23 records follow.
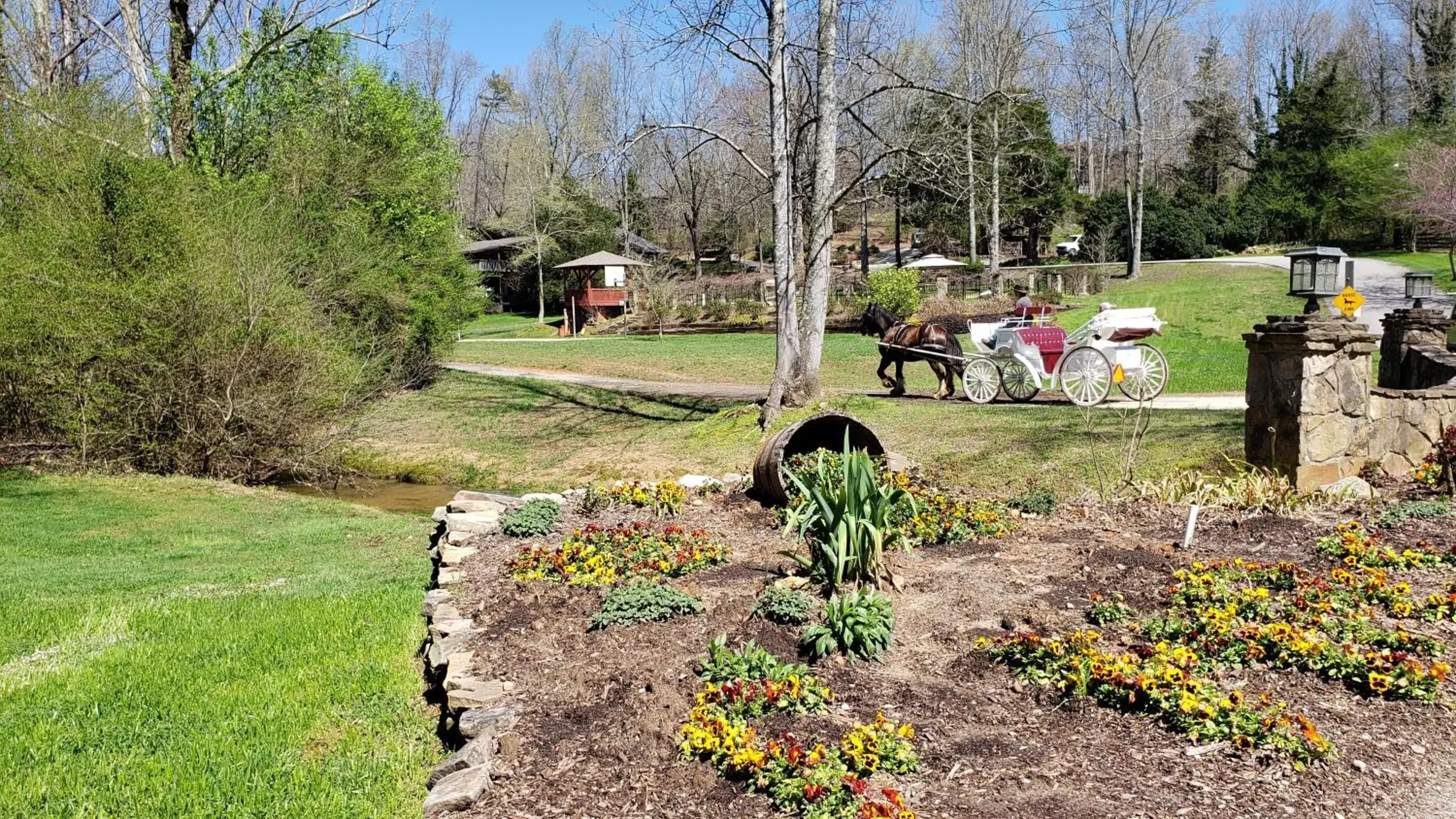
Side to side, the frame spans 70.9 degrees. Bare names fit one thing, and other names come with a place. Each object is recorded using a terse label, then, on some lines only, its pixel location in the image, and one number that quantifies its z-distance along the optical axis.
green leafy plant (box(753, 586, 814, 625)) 4.64
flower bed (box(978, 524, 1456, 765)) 3.55
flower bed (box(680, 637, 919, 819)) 3.15
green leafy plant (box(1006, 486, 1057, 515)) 6.83
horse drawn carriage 12.51
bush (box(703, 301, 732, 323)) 38.06
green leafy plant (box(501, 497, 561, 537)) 6.86
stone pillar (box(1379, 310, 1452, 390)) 9.95
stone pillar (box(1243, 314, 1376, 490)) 7.10
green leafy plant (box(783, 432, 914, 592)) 4.97
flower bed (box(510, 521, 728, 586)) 5.76
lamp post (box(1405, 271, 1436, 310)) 17.92
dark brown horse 14.27
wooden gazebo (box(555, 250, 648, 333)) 43.00
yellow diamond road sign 11.72
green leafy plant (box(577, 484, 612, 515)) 7.50
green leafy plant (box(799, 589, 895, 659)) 4.31
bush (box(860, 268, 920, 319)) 29.73
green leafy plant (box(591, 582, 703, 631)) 4.88
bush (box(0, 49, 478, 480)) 13.11
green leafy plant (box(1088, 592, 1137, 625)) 4.55
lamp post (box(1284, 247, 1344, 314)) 8.55
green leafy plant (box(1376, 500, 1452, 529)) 5.89
